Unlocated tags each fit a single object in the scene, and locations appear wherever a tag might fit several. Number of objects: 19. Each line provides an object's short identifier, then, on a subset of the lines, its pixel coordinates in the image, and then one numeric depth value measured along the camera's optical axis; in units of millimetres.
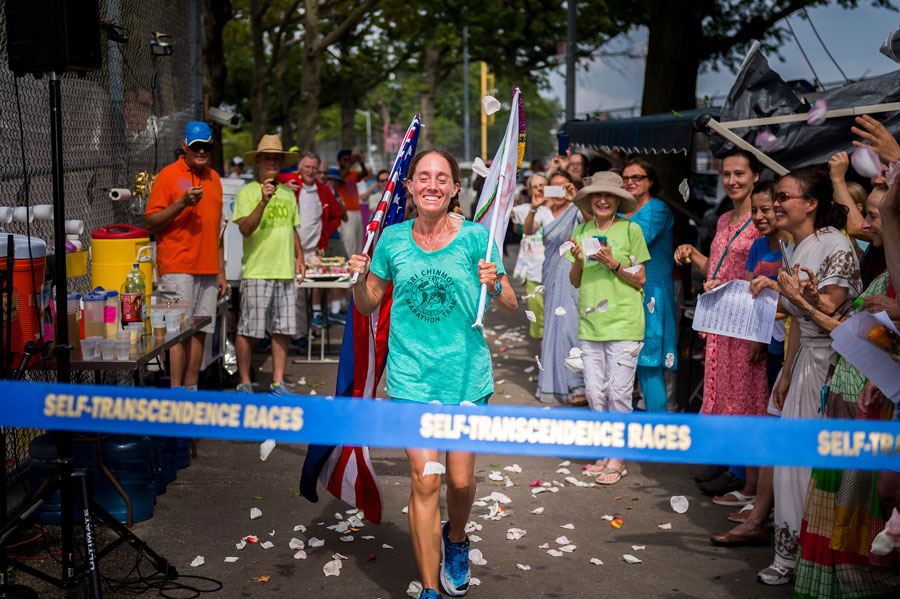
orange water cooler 4973
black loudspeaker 4402
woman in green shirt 6660
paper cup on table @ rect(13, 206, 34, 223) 5586
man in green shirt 8759
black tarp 6867
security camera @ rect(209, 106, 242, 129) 12078
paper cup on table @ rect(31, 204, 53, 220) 5633
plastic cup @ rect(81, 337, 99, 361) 5343
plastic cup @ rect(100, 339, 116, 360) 5332
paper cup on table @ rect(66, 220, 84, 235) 5941
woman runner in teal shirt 4434
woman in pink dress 6039
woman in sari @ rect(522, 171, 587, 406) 8727
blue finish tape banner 3004
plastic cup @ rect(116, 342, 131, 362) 5305
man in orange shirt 7465
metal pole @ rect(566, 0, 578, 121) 15266
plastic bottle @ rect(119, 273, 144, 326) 5773
